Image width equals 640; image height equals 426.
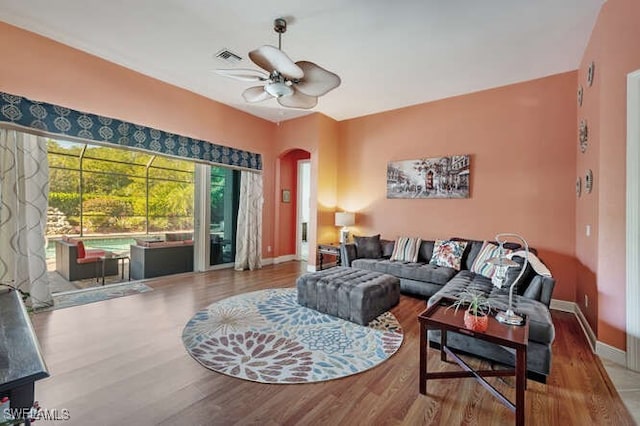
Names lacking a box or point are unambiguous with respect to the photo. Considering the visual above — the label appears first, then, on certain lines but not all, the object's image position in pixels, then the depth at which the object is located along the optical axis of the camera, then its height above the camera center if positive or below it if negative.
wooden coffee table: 1.66 -0.77
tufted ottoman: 3.18 -0.93
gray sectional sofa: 2.17 -0.81
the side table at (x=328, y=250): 5.56 -0.71
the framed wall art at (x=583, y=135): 3.32 +0.98
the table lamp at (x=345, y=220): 5.76 -0.11
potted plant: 1.86 -0.67
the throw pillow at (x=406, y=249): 4.77 -0.58
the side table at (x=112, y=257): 4.88 -0.81
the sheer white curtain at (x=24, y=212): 3.22 -0.01
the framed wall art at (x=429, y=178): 4.78 +0.67
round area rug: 2.29 -1.22
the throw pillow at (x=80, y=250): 4.79 -0.64
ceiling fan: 2.51 +1.33
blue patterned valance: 3.23 +1.11
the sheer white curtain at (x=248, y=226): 5.88 -0.26
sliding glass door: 5.82 -0.02
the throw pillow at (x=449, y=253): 4.30 -0.58
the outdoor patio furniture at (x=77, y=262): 4.82 -0.88
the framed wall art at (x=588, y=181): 3.03 +0.39
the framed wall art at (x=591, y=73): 3.06 +1.58
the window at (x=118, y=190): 5.60 +0.47
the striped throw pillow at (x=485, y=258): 3.71 -0.62
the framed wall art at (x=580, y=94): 3.61 +1.58
